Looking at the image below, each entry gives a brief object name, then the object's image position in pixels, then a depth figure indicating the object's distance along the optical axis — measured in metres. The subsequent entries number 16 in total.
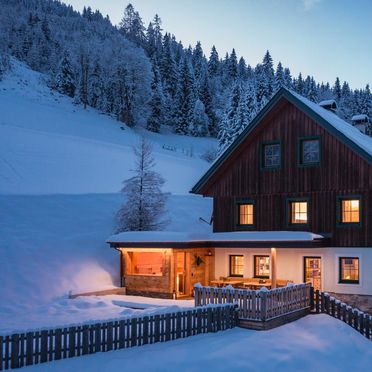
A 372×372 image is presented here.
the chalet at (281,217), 24.48
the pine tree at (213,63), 167.51
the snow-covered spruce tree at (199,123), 107.56
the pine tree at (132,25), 170.62
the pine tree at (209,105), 116.36
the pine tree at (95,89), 95.26
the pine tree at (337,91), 152.91
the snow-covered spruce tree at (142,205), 33.25
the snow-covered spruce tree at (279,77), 94.94
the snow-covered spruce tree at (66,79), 92.81
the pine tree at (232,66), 164.50
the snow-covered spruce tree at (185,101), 107.77
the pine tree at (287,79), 108.35
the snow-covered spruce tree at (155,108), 98.81
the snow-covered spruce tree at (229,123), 70.00
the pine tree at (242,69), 171.77
